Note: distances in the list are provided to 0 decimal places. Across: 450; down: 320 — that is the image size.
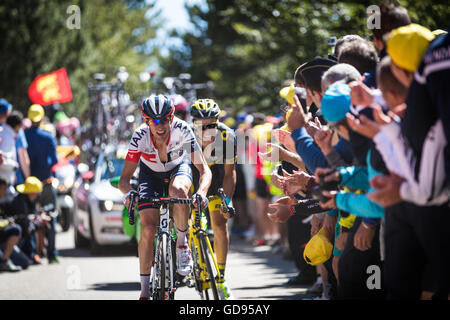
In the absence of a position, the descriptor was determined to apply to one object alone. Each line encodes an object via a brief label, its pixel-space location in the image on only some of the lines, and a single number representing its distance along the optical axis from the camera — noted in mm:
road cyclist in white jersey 15703
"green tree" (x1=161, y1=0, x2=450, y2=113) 28047
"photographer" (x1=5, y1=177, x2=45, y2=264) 26766
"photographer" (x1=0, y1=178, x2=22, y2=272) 25594
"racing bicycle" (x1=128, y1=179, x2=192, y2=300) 14797
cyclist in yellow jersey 18859
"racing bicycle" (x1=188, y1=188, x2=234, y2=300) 13750
